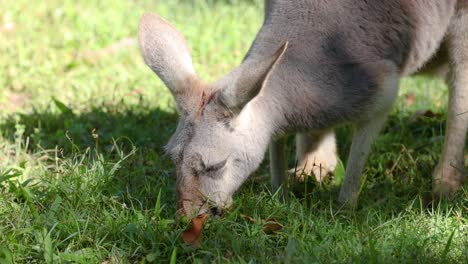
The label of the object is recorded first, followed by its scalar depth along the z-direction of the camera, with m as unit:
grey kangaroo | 7.40
